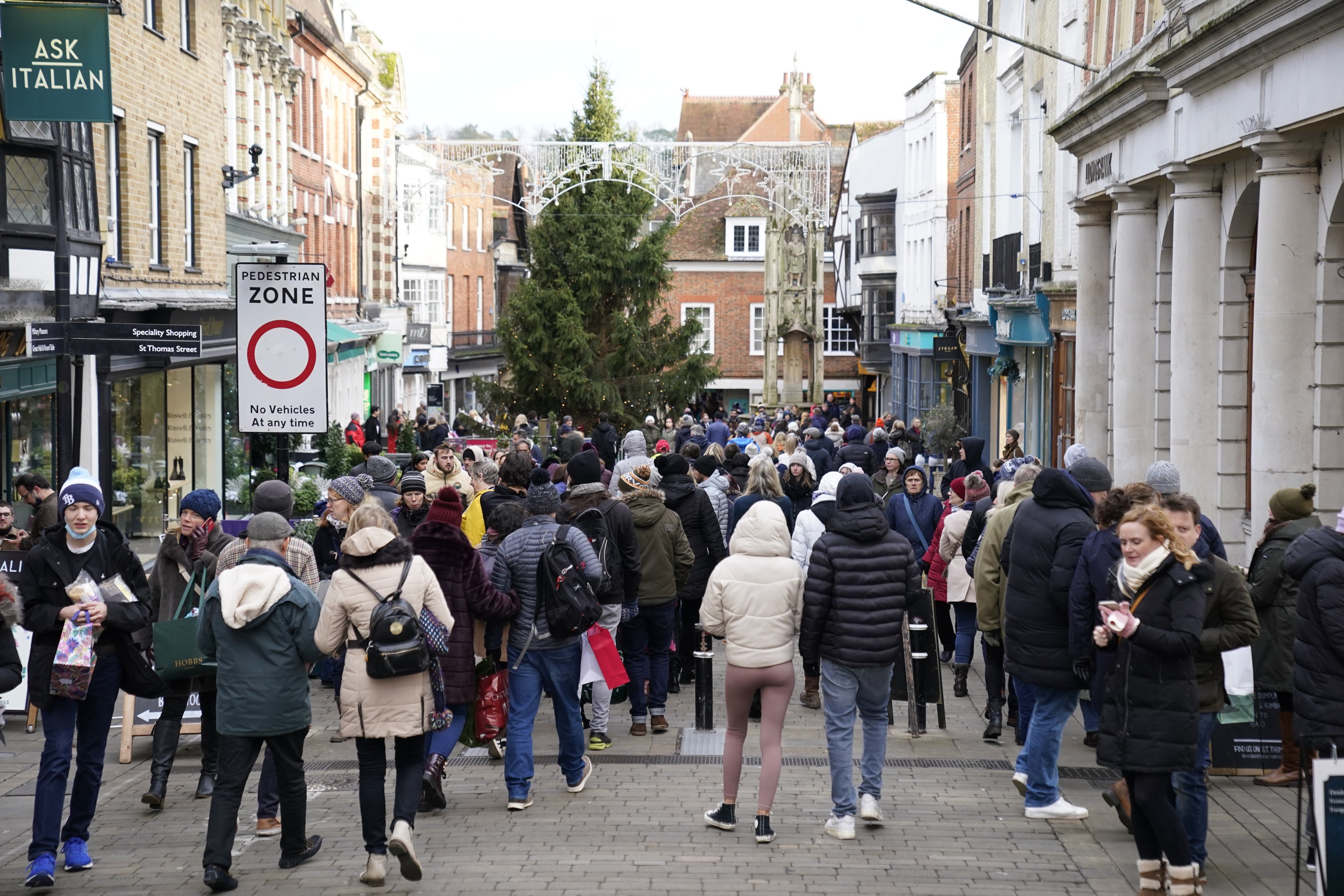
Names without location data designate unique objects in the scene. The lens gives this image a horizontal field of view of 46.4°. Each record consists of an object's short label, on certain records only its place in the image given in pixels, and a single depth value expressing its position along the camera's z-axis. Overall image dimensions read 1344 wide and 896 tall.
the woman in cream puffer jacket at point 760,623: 8.16
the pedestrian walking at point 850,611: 8.13
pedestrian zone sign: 10.27
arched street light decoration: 38.81
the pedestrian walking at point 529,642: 8.86
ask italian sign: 13.62
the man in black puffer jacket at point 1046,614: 8.32
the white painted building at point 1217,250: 12.09
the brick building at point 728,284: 68.12
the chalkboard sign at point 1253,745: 9.38
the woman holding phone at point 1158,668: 6.76
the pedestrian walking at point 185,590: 8.95
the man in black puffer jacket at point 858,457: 17.05
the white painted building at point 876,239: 49.97
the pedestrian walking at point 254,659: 7.29
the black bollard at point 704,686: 10.70
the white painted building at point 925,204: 41.53
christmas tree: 41.47
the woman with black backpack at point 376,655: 7.29
